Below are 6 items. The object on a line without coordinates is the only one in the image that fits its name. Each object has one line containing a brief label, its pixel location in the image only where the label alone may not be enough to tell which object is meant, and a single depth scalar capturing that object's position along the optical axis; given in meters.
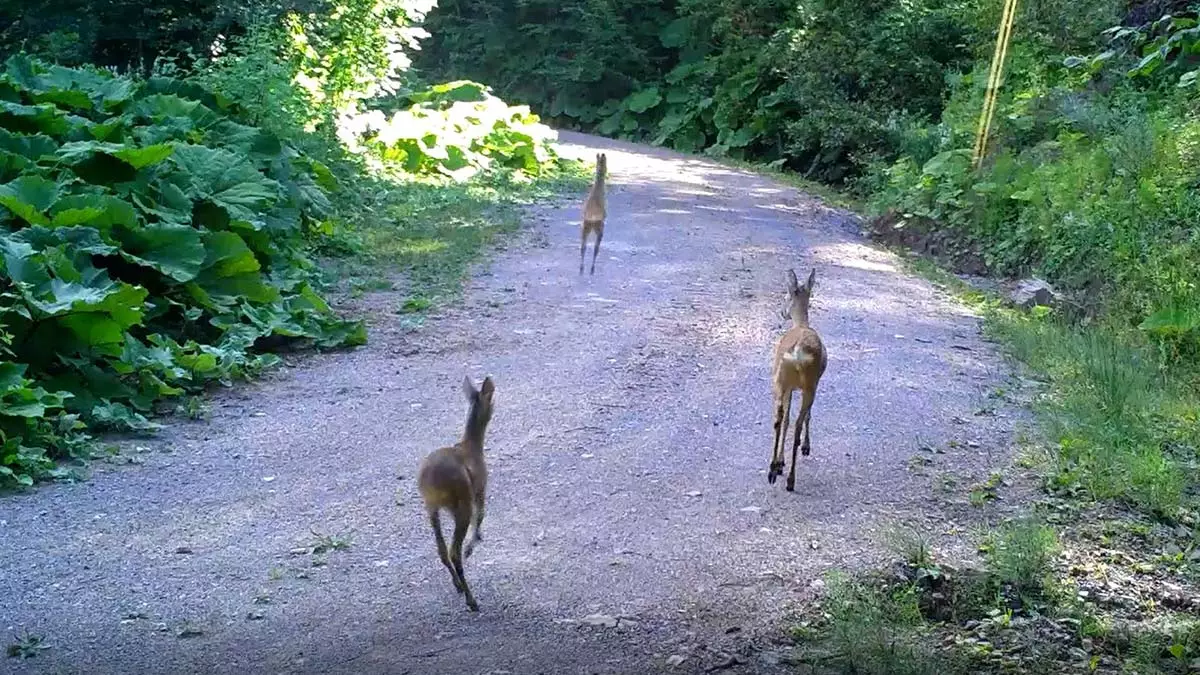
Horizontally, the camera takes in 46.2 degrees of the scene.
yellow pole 18.69
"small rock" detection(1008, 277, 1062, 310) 13.49
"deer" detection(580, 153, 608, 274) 14.02
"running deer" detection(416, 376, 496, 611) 5.47
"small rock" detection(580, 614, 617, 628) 5.74
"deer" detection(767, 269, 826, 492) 7.41
